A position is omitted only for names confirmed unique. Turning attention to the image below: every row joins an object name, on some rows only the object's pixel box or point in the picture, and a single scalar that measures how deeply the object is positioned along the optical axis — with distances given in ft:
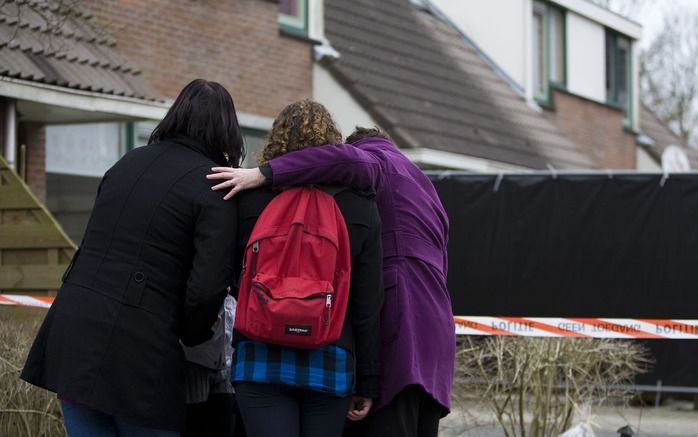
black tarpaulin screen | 35.14
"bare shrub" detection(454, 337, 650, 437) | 23.98
